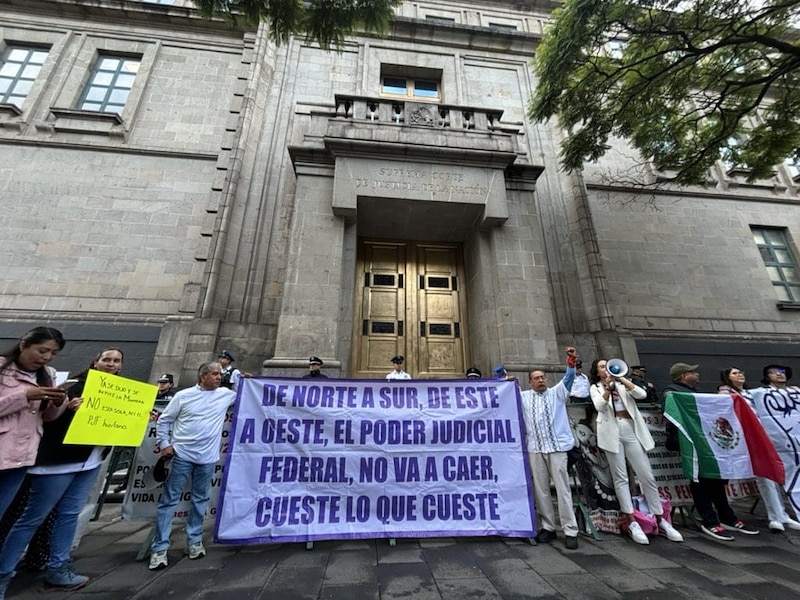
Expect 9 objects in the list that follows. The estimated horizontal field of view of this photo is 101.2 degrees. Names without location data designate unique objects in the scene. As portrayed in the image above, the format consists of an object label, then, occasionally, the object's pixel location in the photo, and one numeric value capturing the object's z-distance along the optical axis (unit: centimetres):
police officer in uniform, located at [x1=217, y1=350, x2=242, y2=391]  571
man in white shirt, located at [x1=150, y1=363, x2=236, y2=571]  342
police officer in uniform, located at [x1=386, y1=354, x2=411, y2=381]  683
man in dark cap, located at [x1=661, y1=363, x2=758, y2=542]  412
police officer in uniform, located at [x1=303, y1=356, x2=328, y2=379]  590
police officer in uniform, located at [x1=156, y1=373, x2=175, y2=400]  604
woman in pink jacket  258
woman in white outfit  409
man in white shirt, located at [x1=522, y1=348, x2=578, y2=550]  391
